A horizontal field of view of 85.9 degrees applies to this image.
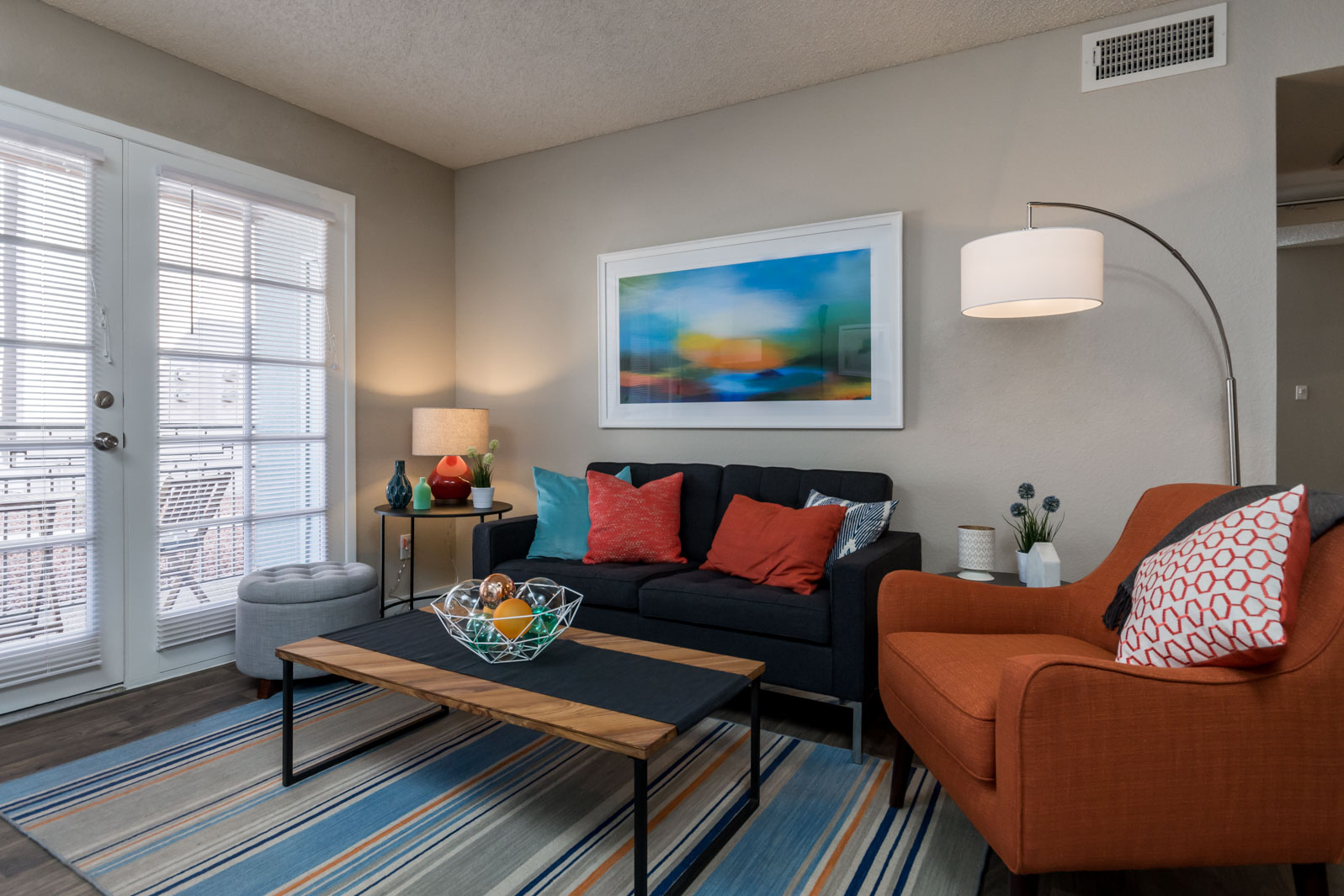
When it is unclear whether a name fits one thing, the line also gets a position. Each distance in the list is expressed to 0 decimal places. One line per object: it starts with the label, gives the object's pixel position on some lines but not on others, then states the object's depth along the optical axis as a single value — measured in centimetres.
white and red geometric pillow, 135
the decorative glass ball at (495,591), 208
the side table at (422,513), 358
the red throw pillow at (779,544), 267
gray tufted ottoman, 285
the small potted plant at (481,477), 379
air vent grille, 262
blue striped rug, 170
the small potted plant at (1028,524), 265
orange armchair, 136
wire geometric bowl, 197
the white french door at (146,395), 266
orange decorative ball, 196
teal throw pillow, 328
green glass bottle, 368
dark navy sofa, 237
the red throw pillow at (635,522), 315
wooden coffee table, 153
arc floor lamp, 229
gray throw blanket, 149
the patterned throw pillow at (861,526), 272
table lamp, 388
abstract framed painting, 321
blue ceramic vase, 373
